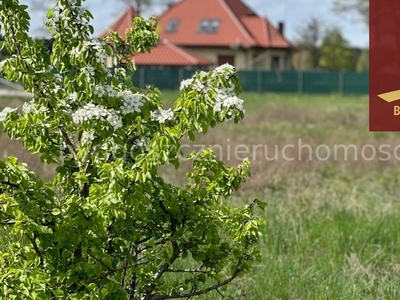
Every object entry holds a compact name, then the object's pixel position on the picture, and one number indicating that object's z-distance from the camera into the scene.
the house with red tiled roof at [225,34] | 89.87
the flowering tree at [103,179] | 5.45
